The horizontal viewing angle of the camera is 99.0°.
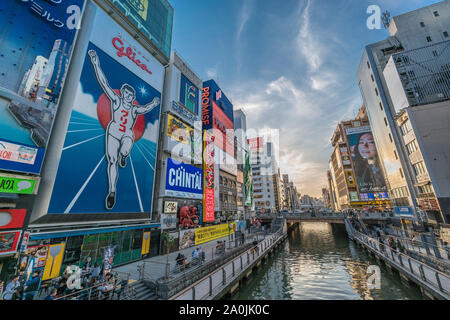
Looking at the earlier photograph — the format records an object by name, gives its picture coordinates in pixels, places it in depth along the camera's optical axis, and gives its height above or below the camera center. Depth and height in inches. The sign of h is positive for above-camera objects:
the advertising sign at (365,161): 2415.1 +602.2
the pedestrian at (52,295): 348.5 -138.1
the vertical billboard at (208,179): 1227.3 +223.9
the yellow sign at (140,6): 957.2 +1034.2
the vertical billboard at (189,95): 1168.8 +728.6
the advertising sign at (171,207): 922.2 +34.4
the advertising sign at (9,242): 421.1 -50.8
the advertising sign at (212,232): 1106.1 -122.4
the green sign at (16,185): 444.6 +77.1
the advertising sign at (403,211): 1165.0 -17.2
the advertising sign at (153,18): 929.5 +1016.8
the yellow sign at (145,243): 773.3 -112.9
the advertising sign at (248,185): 2096.5 +300.8
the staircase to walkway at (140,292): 421.1 -171.4
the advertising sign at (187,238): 964.6 -124.8
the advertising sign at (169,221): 894.4 -31.9
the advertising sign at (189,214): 1011.4 -1.4
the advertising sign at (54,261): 493.7 -112.2
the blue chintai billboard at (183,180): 968.3 +178.7
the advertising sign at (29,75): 478.3 +377.9
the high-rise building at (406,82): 1456.7 +1014.1
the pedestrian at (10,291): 340.2 -124.2
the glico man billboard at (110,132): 597.6 +303.7
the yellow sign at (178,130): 1030.1 +461.6
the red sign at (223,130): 1601.7 +715.7
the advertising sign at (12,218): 436.8 +0.3
